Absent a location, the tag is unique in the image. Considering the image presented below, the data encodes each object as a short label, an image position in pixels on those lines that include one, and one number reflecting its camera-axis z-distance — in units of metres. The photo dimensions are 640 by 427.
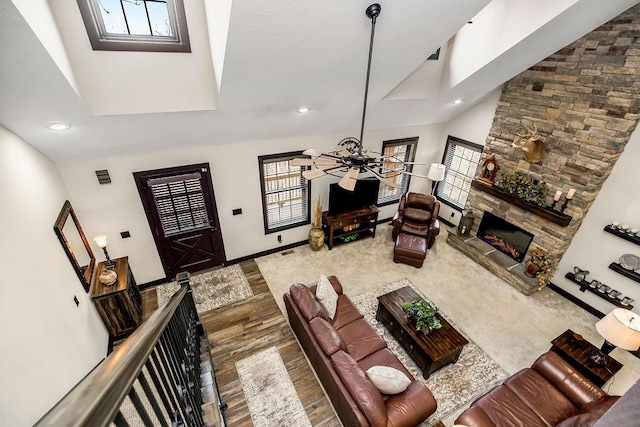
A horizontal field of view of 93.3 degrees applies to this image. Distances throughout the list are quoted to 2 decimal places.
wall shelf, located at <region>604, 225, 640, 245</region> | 4.33
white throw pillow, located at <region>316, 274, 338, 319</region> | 4.08
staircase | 0.57
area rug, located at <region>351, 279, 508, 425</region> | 3.69
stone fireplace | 4.03
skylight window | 2.75
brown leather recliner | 6.29
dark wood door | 4.77
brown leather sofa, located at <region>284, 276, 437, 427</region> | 2.88
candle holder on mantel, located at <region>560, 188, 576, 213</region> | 4.77
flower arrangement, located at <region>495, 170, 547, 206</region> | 5.21
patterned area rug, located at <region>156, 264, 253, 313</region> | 5.09
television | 6.09
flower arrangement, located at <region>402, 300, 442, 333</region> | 3.97
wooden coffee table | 3.80
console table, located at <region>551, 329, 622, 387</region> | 3.57
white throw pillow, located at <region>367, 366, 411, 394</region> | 3.01
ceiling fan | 2.58
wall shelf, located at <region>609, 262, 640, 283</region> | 4.39
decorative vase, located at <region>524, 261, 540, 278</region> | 5.29
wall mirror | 3.55
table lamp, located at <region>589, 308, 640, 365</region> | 3.09
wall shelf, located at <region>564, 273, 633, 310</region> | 4.59
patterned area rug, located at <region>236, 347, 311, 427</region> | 3.44
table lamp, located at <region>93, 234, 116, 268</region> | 4.29
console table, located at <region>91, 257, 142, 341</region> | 4.10
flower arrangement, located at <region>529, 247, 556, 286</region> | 5.21
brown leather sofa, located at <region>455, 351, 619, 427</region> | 2.94
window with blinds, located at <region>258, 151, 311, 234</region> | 5.61
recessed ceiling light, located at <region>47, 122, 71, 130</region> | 3.16
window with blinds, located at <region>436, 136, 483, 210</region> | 6.62
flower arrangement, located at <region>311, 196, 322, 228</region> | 6.03
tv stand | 6.20
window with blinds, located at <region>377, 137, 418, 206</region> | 6.61
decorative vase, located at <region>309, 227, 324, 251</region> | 6.23
